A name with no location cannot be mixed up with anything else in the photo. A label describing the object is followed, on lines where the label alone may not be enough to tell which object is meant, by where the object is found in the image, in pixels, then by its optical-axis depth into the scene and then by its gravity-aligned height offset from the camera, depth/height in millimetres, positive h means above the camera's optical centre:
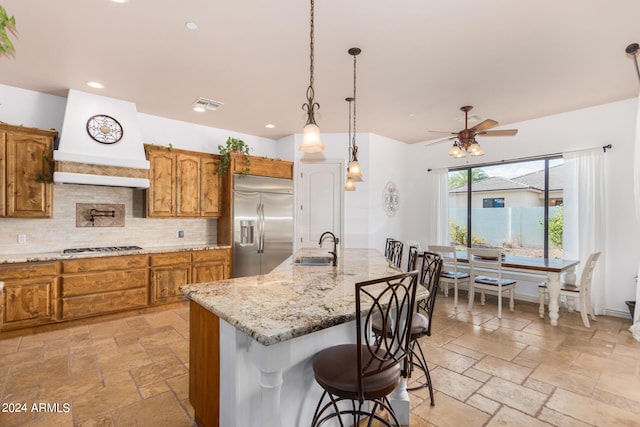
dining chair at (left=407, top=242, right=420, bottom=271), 2714 -444
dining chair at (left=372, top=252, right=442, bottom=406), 2004 -720
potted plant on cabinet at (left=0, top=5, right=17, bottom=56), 1070 +671
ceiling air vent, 3972 +1466
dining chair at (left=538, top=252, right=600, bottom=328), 3668 -913
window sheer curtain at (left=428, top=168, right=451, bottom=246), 5711 +132
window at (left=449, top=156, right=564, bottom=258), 4676 +168
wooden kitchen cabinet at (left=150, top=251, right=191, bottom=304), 4102 -813
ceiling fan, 3546 +920
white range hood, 3557 +793
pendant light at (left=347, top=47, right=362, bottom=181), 3396 +526
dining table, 3699 -657
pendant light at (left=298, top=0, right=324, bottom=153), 2076 +536
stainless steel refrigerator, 4832 -126
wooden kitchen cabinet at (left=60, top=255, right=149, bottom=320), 3527 -846
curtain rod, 4043 +900
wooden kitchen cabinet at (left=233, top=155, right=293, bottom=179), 4898 +819
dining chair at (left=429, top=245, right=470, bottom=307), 4367 -869
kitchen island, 1257 -625
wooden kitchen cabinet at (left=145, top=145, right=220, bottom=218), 4320 +463
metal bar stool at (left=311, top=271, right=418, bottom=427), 1354 -716
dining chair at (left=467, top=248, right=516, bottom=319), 4012 -780
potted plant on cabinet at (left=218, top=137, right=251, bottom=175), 4832 +1005
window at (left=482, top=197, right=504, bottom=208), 5207 +232
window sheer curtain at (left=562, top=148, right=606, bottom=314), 4051 +64
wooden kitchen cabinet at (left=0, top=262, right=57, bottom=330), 3191 -846
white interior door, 5504 +263
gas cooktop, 3786 -443
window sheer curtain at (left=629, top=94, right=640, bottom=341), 2842 +390
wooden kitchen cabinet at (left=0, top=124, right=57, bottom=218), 3350 +479
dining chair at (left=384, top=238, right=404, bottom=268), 3710 -470
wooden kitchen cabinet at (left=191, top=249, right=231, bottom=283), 4441 -737
